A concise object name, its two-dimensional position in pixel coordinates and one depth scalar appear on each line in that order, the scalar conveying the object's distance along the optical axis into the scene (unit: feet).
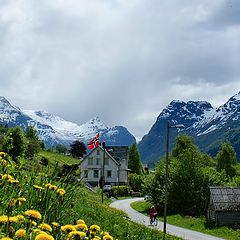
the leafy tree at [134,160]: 382.12
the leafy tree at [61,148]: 554.46
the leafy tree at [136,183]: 319.80
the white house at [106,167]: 329.52
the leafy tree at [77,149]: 477.77
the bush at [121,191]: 271.78
